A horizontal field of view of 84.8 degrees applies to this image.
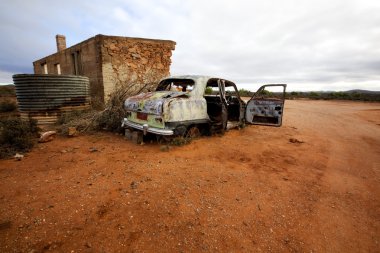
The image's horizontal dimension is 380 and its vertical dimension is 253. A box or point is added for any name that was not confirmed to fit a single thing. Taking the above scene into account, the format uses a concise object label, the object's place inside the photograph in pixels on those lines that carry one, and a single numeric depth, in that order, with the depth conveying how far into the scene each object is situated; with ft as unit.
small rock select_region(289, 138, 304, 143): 18.42
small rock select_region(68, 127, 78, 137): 18.24
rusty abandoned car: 14.67
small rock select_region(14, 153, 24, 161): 13.00
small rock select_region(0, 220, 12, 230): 6.80
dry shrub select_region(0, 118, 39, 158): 13.88
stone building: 28.40
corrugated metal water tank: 21.77
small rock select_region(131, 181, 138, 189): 9.47
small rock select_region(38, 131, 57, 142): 16.48
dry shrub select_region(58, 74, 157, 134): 20.08
